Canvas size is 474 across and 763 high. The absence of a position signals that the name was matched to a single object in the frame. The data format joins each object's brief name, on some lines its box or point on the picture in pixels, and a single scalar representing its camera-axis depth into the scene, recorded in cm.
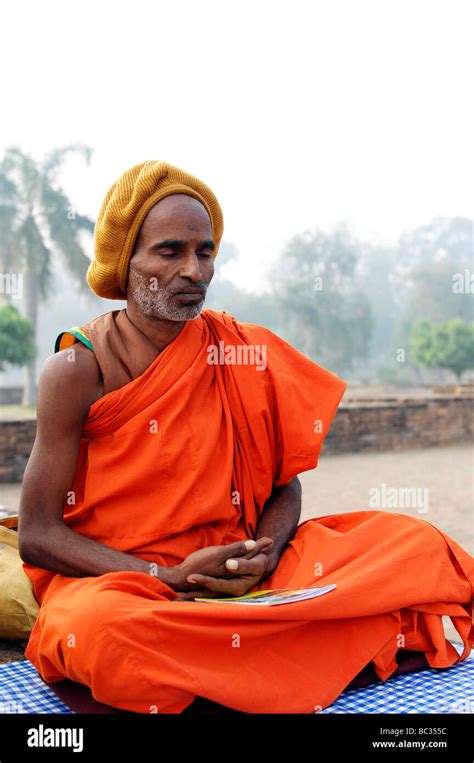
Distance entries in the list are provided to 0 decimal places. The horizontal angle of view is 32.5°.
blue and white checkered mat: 226
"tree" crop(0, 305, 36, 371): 2306
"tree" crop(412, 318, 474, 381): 3106
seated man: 215
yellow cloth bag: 285
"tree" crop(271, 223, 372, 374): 4906
